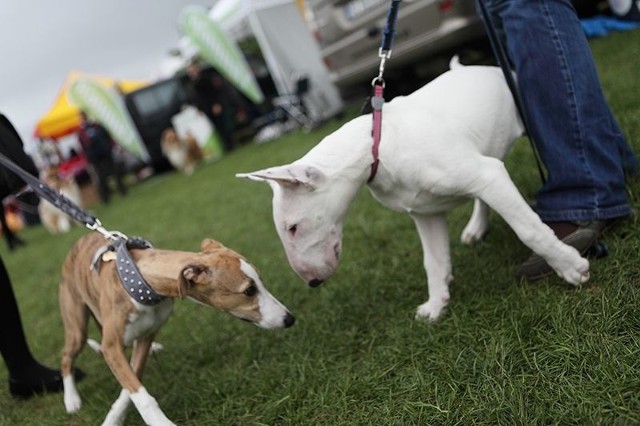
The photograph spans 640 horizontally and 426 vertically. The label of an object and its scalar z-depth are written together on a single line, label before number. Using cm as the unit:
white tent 1226
